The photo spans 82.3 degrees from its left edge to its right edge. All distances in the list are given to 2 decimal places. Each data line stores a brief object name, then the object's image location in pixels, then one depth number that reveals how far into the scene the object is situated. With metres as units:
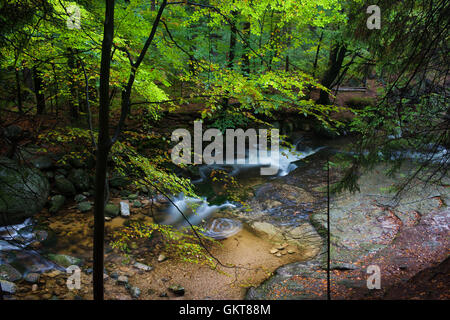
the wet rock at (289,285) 4.89
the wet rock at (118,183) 9.11
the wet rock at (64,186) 8.10
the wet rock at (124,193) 8.92
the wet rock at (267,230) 7.31
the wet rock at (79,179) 8.49
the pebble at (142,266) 5.93
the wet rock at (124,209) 7.85
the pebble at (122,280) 5.39
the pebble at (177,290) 5.31
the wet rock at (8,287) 4.44
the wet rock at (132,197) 8.83
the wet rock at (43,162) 8.07
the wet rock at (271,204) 8.95
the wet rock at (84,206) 7.69
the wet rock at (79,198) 8.12
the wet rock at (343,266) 5.54
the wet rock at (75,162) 8.84
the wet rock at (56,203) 7.42
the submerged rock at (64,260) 5.57
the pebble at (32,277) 4.91
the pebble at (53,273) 5.14
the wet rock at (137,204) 8.44
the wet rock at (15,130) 8.25
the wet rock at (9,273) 4.77
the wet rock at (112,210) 7.73
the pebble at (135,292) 5.10
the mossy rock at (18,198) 6.53
